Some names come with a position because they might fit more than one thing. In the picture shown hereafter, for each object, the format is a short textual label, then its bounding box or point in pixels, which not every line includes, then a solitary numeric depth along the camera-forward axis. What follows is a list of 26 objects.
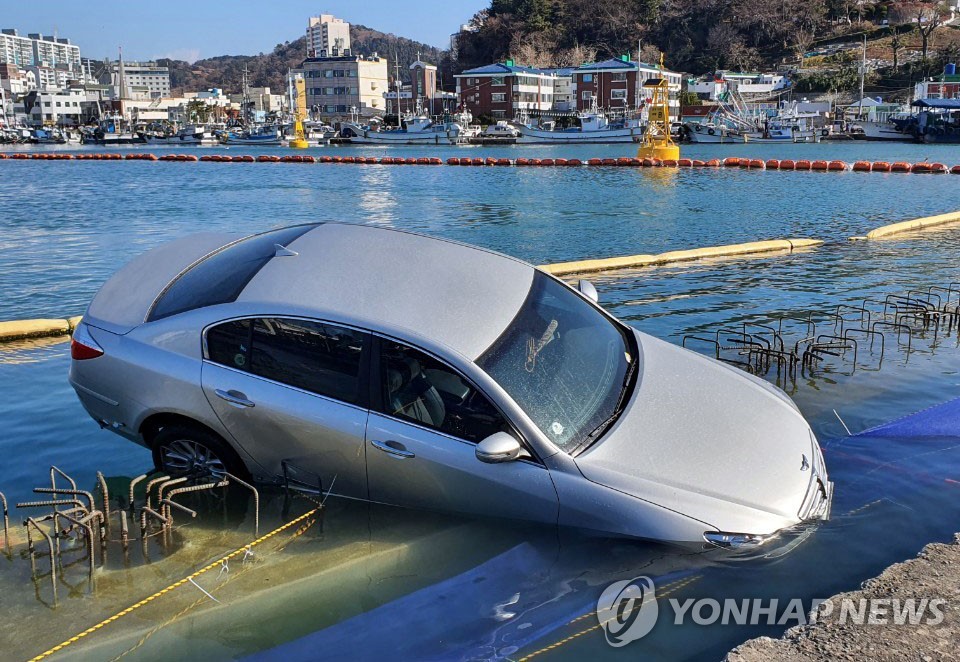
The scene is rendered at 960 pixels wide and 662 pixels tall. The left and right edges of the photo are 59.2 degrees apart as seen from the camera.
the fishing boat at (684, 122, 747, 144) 98.06
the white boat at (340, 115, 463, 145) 107.91
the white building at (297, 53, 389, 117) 164.12
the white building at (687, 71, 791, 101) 126.62
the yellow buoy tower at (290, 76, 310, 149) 108.19
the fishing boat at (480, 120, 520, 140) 104.81
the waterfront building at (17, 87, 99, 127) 181.62
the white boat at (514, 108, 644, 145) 102.22
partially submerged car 4.49
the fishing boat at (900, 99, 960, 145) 90.75
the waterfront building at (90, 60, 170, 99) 174.23
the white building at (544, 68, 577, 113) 128.25
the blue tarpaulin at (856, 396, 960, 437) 6.44
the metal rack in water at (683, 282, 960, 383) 8.24
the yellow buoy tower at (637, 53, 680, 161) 59.69
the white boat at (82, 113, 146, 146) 132.27
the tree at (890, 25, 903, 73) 131.40
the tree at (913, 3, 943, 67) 135.50
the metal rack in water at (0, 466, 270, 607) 4.73
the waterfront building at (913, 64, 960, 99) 107.50
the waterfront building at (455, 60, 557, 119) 119.69
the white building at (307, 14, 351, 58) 190.25
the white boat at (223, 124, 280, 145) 120.12
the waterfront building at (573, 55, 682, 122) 118.44
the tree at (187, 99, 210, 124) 161.75
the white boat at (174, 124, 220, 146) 123.94
